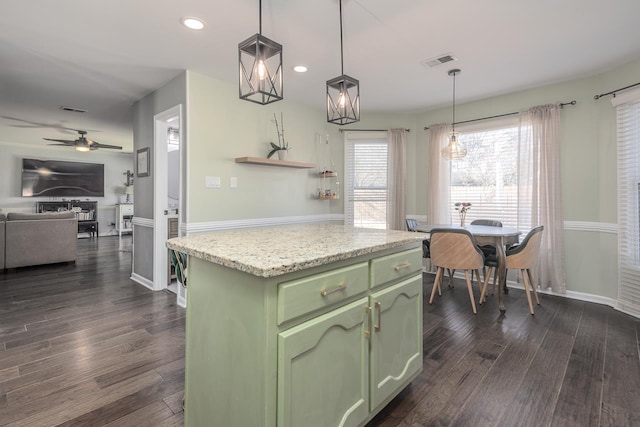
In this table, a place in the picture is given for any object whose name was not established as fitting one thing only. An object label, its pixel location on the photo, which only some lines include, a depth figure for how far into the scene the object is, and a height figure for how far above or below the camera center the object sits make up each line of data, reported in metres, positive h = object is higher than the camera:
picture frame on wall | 3.82 +0.66
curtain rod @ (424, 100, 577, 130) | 3.40 +1.24
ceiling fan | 5.57 +1.30
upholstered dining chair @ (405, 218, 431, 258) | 3.79 -0.36
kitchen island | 1.04 -0.46
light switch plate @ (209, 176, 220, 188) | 3.25 +0.34
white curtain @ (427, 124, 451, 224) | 4.43 +0.47
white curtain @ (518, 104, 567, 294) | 3.47 +0.32
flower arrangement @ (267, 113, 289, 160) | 3.82 +0.87
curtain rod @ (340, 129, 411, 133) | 4.81 +1.29
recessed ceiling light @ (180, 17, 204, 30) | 2.27 +1.43
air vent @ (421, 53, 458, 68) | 2.88 +1.47
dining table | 3.00 -0.28
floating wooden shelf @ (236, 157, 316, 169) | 3.45 +0.61
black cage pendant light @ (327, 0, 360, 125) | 1.91 +0.71
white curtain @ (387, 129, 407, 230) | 4.67 +0.53
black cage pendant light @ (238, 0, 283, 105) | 1.53 +0.79
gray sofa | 4.43 -0.38
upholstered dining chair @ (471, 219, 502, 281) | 3.53 -0.15
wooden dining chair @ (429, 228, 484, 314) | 2.94 -0.38
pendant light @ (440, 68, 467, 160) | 3.51 +0.71
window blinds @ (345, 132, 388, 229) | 4.84 +0.55
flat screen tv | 7.52 +0.91
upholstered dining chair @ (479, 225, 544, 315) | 3.01 -0.42
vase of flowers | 3.93 +0.06
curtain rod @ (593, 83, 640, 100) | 2.94 +1.20
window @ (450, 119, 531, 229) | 3.90 +0.50
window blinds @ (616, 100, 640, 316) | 2.95 +0.06
